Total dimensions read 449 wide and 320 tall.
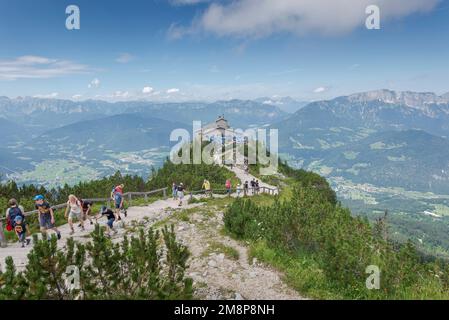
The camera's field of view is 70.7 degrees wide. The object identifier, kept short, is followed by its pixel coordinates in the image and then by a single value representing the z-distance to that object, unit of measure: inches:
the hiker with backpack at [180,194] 942.1
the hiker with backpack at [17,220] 500.0
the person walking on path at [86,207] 673.4
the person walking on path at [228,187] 1171.0
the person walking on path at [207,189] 1127.2
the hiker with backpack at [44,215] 491.2
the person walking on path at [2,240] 527.8
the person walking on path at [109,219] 581.9
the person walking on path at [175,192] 1079.4
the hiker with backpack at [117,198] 678.5
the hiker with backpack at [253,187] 1309.2
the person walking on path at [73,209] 573.0
